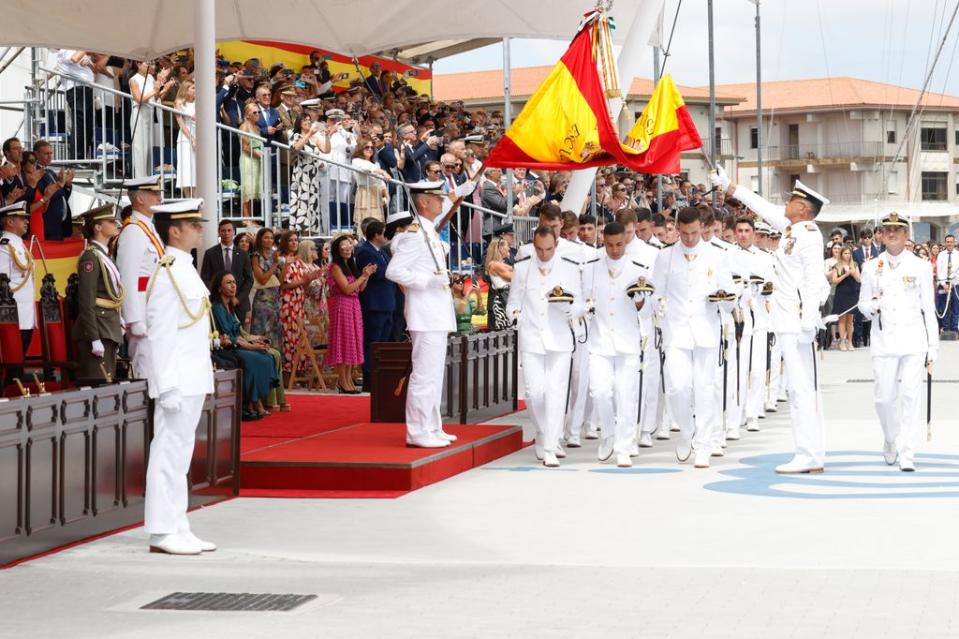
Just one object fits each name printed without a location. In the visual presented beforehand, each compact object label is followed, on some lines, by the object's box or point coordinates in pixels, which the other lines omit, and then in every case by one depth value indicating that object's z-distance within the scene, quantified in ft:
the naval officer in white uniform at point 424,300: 42.78
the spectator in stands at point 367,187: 71.36
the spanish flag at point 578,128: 58.34
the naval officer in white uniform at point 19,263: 43.88
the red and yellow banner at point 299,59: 97.96
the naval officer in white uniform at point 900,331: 43.34
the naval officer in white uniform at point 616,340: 45.42
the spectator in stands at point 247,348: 50.72
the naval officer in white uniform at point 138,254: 35.27
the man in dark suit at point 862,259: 111.24
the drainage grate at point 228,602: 25.93
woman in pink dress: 61.31
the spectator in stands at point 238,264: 53.42
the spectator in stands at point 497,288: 63.31
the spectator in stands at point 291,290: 61.67
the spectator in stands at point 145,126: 61.87
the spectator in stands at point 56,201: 53.16
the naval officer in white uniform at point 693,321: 44.55
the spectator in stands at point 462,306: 67.36
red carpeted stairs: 40.11
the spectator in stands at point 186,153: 61.26
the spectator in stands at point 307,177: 67.62
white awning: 63.67
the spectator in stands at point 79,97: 63.31
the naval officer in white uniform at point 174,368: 31.19
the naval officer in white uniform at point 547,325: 44.83
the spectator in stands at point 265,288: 58.95
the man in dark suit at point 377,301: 59.52
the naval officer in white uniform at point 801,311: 42.52
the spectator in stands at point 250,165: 64.57
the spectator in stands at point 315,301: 63.91
